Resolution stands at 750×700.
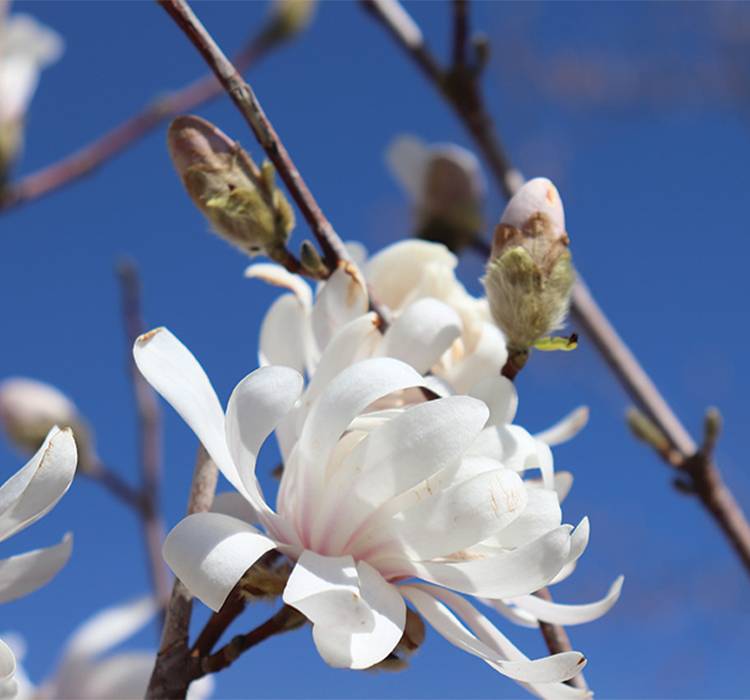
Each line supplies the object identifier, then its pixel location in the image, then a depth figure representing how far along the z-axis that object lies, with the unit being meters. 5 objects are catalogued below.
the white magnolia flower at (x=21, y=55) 0.66
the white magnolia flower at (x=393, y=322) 0.42
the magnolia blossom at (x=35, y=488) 0.37
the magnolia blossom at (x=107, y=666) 0.49
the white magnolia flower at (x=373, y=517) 0.38
